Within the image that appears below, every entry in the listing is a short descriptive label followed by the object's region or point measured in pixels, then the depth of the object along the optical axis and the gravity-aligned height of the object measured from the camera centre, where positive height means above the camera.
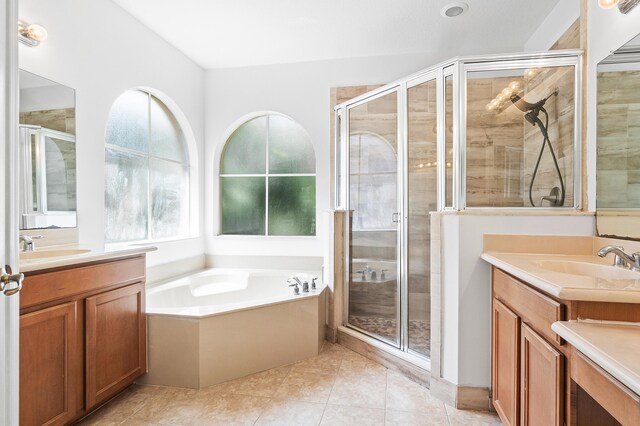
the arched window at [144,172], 2.78 +0.36
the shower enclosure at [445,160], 2.10 +0.35
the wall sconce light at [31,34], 1.93 +1.02
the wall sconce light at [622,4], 1.55 +0.97
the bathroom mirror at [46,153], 1.97 +0.35
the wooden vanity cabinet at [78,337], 1.46 -0.63
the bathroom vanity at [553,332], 0.96 -0.42
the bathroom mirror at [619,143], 1.55 +0.34
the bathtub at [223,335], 2.20 -0.86
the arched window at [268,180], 3.79 +0.36
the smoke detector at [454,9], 2.55 +1.55
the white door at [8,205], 1.05 +0.02
